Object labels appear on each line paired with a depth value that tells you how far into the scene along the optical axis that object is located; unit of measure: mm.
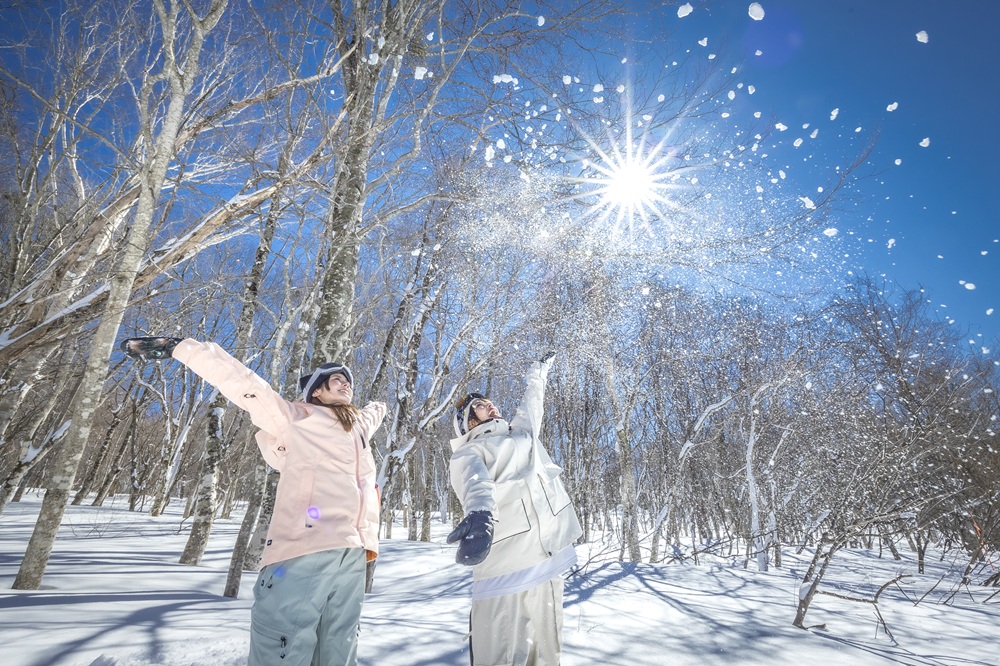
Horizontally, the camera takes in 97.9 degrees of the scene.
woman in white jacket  2232
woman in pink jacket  1839
